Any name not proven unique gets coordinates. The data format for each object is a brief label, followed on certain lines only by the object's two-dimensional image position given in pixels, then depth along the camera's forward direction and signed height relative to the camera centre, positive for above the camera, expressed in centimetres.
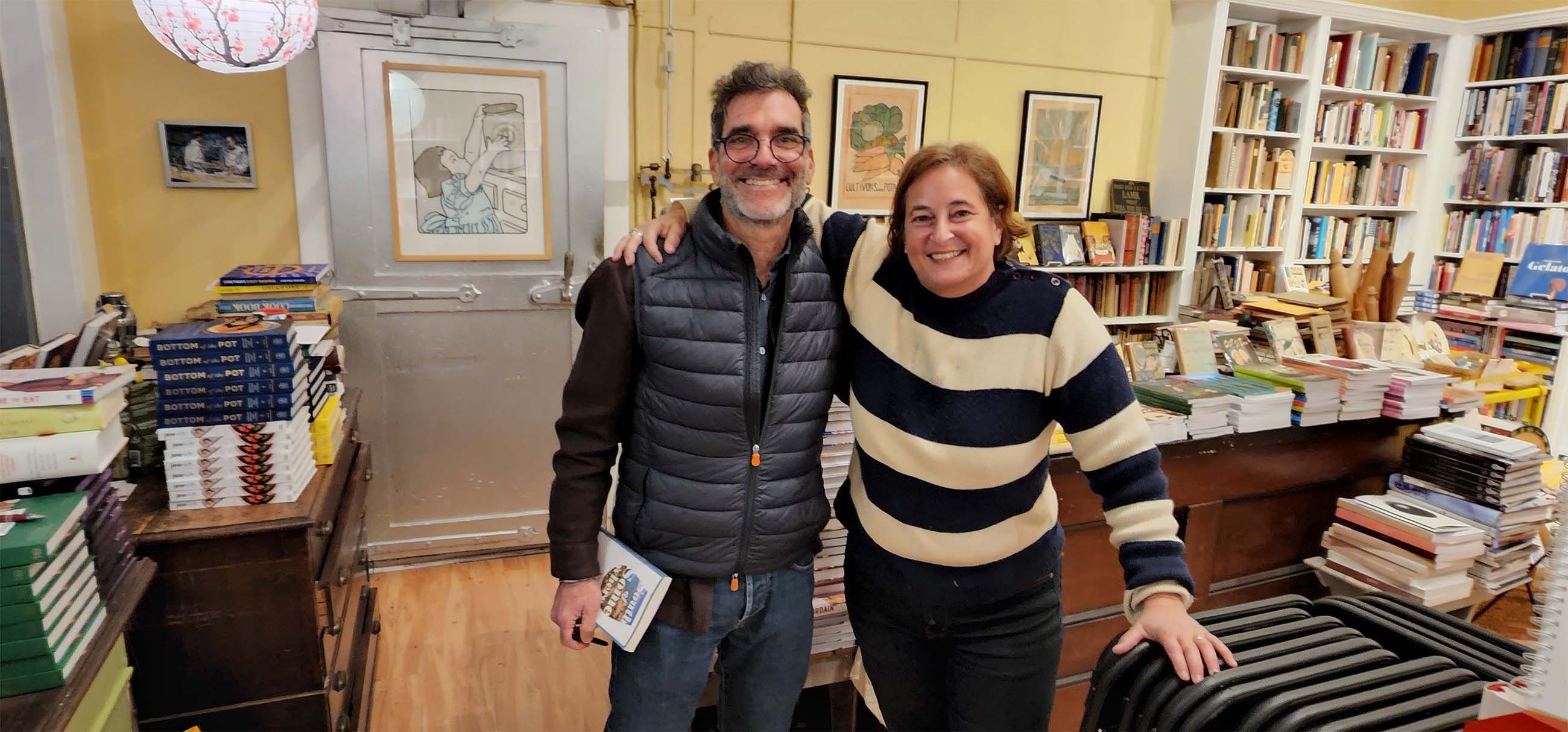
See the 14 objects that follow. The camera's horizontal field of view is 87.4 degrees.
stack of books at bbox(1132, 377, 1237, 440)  236 -47
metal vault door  317 -45
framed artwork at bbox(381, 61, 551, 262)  322 +21
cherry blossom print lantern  183 +39
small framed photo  299 +18
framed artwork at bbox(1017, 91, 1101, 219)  439 +44
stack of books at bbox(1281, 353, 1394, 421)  256 -43
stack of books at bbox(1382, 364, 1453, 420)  262 -46
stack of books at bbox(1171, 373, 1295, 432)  242 -48
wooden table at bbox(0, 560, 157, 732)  106 -66
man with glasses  140 -32
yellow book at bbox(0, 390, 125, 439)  129 -35
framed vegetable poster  396 +44
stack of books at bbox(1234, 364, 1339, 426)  250 -46
